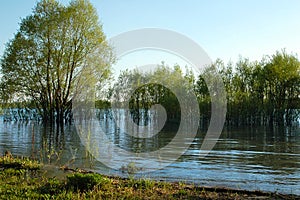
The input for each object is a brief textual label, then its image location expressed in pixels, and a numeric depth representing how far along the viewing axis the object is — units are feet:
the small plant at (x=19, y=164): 29.07
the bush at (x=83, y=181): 20.70
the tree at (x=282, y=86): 118.73
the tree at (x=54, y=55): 109.70
